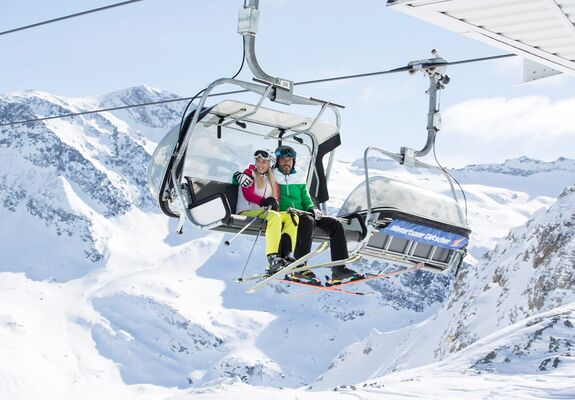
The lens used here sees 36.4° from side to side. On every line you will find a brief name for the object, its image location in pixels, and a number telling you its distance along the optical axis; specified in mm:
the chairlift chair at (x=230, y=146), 8586
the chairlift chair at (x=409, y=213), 9508
